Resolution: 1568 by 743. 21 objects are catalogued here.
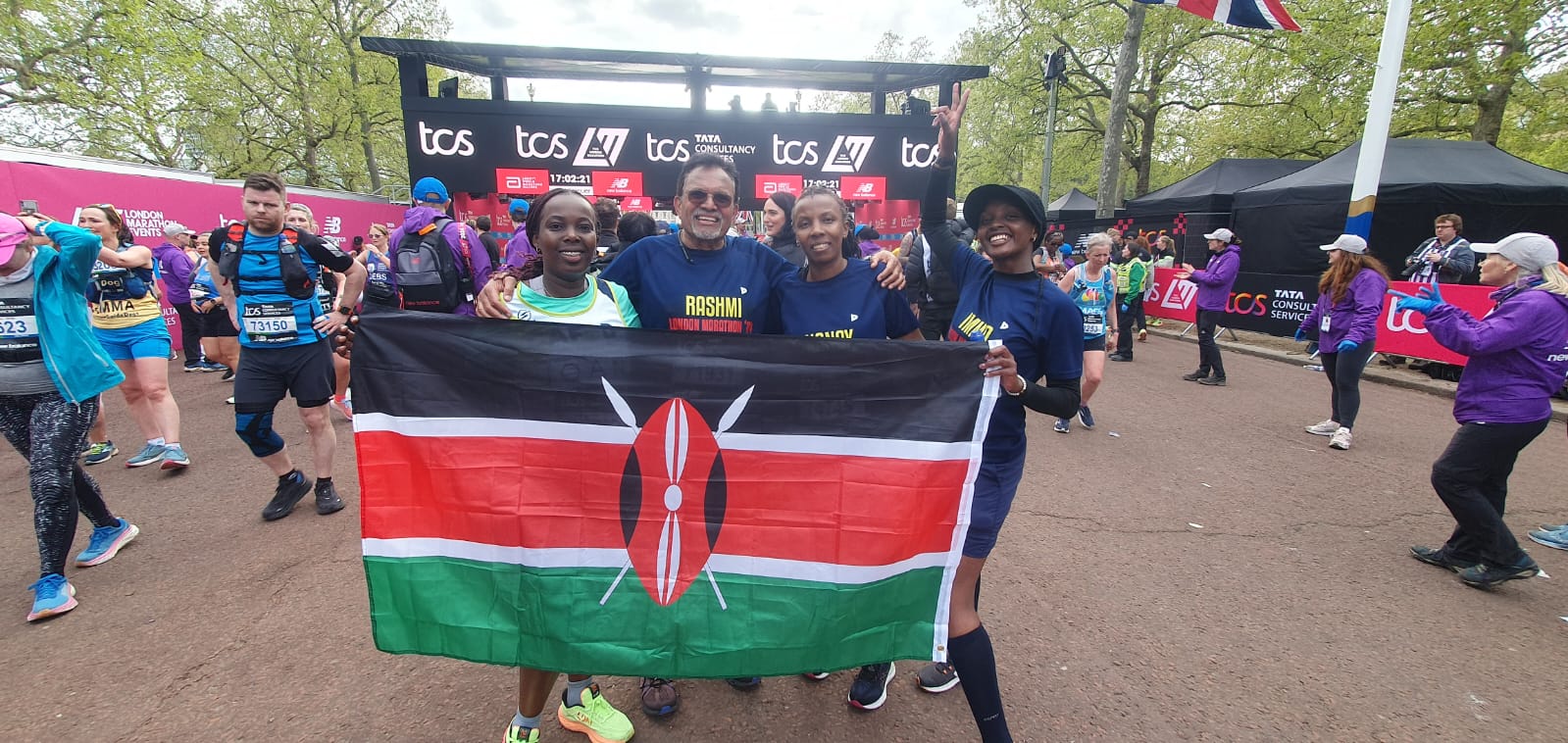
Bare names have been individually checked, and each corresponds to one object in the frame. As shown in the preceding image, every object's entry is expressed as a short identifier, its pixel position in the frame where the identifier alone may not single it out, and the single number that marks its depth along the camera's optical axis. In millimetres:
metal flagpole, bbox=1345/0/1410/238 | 8609
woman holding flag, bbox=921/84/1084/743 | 2137
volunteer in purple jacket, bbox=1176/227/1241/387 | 8742
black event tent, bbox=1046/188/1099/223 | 23750
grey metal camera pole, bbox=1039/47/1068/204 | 15836
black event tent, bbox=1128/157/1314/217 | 15805
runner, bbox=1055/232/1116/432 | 6281
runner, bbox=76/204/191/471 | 4816
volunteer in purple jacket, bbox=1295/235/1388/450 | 5570
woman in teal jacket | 3074
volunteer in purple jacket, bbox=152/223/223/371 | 7559
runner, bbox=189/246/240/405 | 7195
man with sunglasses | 2508
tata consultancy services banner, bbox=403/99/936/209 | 11227
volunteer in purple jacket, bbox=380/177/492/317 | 5168
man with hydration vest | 3889
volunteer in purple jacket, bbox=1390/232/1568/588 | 3361
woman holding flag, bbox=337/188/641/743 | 2217
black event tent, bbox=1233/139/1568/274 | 11398
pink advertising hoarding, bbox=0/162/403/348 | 8906
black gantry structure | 10906
